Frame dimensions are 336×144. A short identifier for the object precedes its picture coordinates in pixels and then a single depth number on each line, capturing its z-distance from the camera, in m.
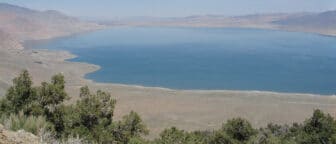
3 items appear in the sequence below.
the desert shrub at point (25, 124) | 9.66
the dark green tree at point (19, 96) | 13.91
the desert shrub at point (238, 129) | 17.05
